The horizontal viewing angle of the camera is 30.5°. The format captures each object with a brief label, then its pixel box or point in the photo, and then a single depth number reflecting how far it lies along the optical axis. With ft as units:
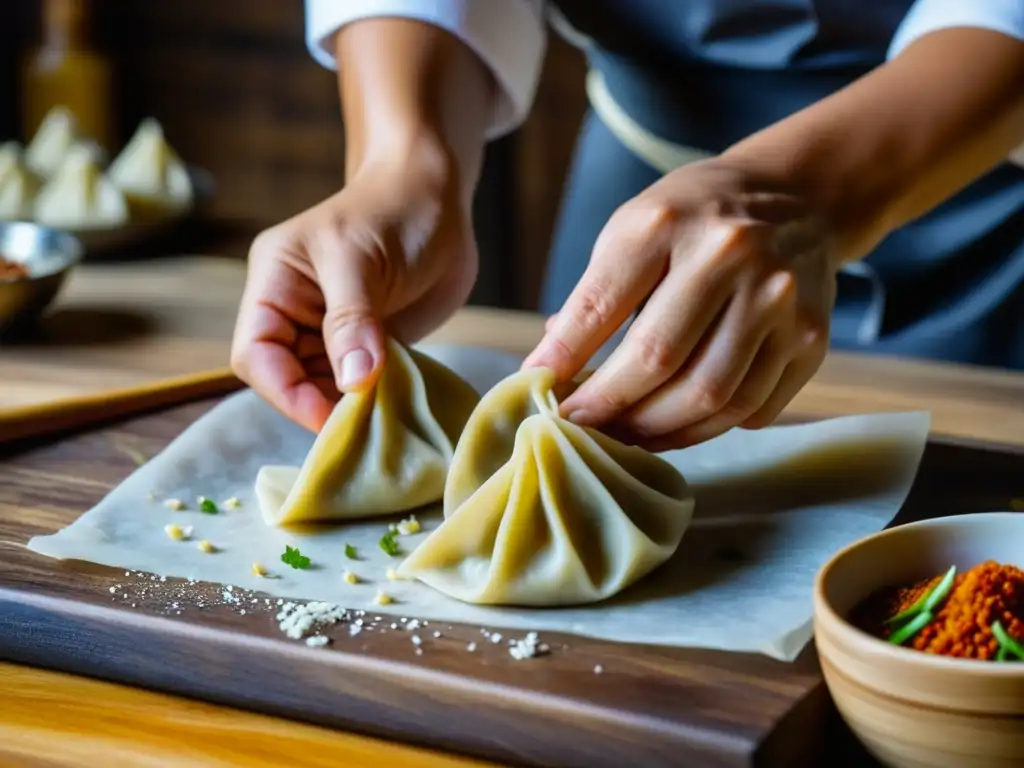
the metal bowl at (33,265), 2.66
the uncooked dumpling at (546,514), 1.82
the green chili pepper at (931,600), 1.57
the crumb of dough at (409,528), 2.01
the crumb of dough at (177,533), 1.96
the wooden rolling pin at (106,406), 2.21
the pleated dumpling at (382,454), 2.02
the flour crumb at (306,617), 1.75
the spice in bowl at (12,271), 2.66
